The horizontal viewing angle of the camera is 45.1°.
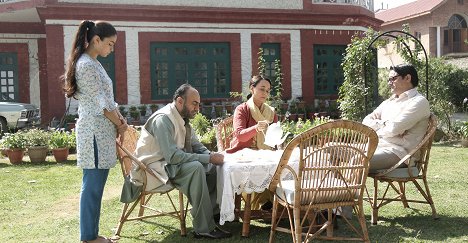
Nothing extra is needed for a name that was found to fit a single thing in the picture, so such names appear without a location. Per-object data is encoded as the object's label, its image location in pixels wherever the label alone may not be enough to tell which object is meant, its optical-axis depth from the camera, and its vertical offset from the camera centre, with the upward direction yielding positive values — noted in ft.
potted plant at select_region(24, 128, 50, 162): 34.91 -2.22
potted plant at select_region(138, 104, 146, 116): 53.01 -0.17
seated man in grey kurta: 15.57 -1.43
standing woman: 14.38 -0.10
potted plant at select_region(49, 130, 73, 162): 34.68 -2.27
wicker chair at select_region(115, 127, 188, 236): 15.83 -1.87
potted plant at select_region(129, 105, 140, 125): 52.11 -0.62
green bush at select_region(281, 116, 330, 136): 33.66 -1.38
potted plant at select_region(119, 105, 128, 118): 52.25 -0.28
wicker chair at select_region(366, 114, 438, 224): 16.94 -2.08
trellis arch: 38.42 +4.04
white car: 50.85 -0.59
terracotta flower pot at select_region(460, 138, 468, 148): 37.09 -2.75
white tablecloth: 14.99 -1.95
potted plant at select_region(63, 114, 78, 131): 49.11 -1.09
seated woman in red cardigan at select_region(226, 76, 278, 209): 17.90 -0.43
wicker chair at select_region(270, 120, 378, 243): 13.15 -1.57
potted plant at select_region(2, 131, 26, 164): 34.76 -2.27
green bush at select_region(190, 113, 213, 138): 37.70 -1.28
